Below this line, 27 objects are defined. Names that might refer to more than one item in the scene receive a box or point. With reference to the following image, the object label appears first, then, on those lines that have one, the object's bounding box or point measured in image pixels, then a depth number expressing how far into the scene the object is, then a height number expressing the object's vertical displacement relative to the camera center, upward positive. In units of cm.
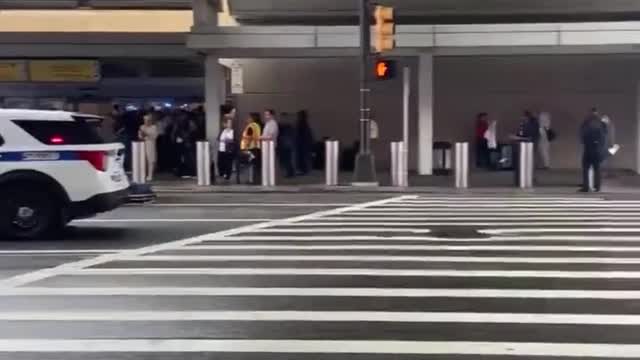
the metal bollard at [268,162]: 2272 -79
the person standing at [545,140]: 2823 -38
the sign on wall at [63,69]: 2953 +199
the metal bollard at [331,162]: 2264 -80
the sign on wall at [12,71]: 2959 +196
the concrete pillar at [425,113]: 2552 +44
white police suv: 1290 -55
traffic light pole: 2223 +40
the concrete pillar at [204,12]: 2600 +339
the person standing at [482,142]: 2788 -41
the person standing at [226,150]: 2338 -50
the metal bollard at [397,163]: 2272 -84
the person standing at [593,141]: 2078 -31
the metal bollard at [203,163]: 2284 -80
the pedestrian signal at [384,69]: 2236 +145
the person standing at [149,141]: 2362 -25
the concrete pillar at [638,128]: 2816 -3
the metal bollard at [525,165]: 2233 -90
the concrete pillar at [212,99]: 2547 +88
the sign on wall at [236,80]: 2544 +139
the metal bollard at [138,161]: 2323 -75
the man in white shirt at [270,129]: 2331 +3
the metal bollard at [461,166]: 2236 -92
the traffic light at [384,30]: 2130 +229
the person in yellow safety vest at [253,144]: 2317 -34
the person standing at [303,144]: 2652 -41
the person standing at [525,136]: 2289 -21
